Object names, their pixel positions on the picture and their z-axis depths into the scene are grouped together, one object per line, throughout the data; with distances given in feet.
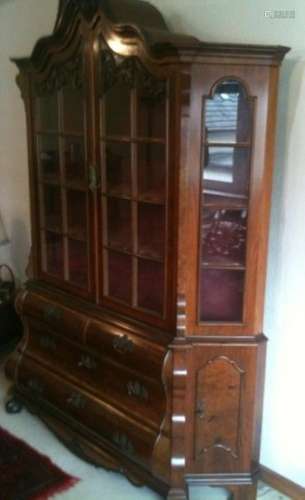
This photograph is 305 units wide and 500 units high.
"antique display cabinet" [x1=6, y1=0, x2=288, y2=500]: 5.76
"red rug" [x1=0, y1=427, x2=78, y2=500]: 6.96
